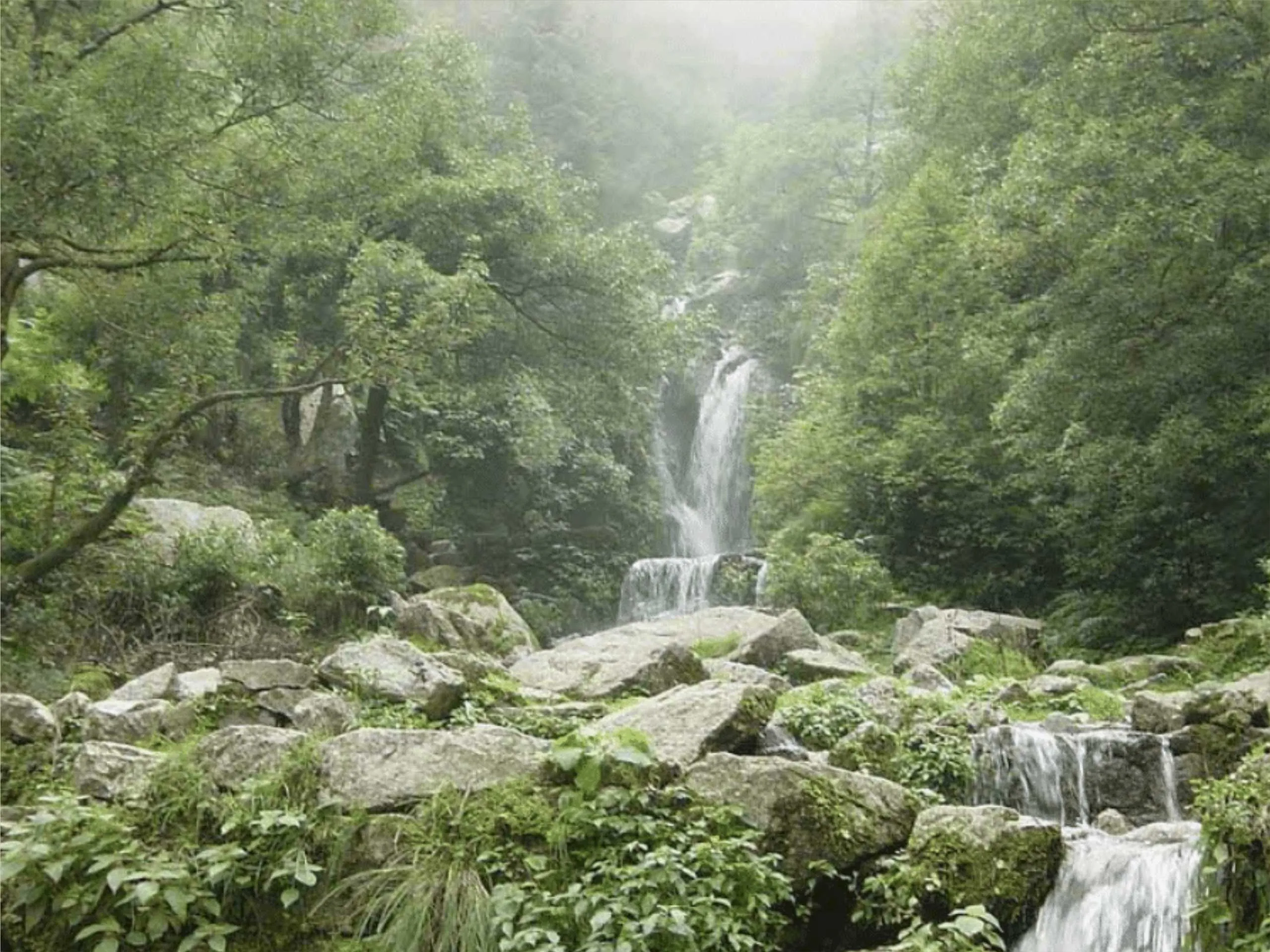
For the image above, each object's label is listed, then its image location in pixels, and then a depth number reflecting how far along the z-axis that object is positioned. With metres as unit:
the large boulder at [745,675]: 8.27
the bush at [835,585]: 16.41
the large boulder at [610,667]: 8.40
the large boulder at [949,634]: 11.96
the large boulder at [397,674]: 7.03
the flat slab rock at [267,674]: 7.29
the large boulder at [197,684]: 7.29
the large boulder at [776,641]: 11.02
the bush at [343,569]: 13.48
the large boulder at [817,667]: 10.18
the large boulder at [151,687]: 7.50
